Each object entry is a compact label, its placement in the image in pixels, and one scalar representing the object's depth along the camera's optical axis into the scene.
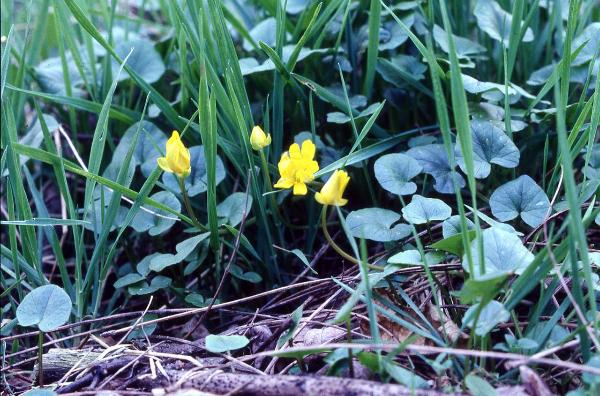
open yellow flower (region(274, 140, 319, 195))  0.80
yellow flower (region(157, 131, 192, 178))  0.80
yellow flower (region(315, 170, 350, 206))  0.77
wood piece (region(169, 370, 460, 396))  0.73
